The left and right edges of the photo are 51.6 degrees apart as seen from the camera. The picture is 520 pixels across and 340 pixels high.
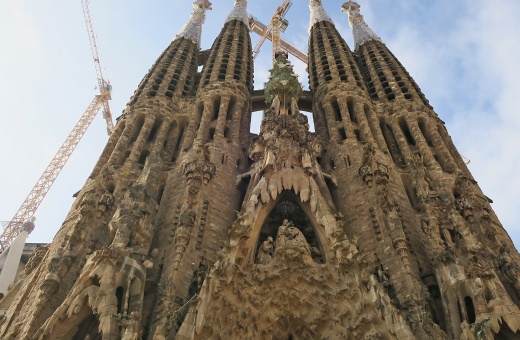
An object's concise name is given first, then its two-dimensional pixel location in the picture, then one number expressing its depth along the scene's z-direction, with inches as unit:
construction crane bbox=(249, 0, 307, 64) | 2004.2
